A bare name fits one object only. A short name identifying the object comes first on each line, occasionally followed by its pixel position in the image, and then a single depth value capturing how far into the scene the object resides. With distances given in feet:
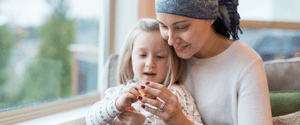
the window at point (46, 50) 4.54
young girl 3.43
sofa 3.96
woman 3.19
